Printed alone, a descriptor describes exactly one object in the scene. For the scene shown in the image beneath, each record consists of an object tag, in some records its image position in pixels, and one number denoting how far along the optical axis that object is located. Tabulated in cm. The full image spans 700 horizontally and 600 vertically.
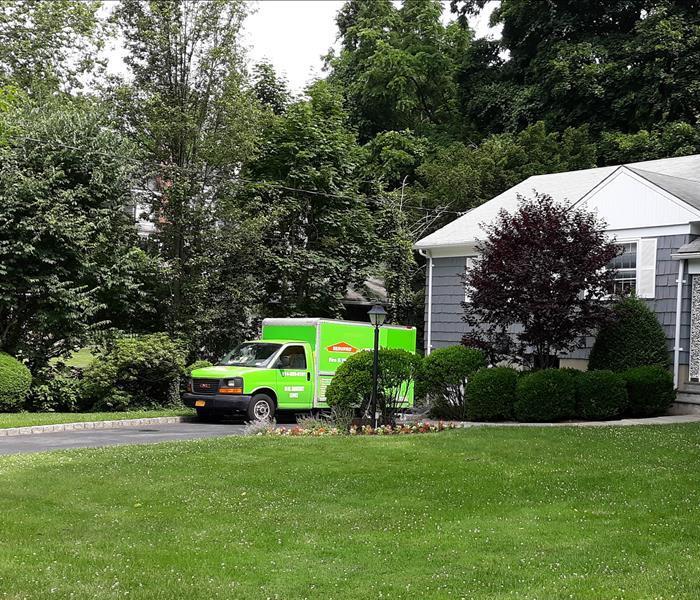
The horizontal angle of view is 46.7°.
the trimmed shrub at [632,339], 1756
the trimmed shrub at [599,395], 1625
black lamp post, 1488
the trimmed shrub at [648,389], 1667
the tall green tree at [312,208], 2667
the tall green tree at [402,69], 3897
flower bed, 1435
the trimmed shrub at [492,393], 1636
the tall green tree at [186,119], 2331
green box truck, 1827
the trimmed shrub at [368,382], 1598
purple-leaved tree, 1656
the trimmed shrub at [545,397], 1605
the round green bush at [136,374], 2080
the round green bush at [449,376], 1703
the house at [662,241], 1731
